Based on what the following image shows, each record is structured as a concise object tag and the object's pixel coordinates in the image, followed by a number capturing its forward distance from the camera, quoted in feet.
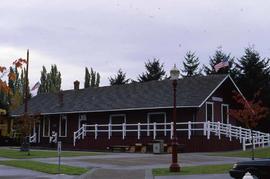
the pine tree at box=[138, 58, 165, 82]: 250.35
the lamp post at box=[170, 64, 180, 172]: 69.82
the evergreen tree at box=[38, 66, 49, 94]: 285.45
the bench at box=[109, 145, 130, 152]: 131.23
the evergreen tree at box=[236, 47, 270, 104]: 179.57
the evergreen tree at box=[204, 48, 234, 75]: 215.72
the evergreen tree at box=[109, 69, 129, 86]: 256.75
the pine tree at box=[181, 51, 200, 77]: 260.21
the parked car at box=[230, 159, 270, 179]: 47.00
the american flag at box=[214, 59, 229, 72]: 126.93
